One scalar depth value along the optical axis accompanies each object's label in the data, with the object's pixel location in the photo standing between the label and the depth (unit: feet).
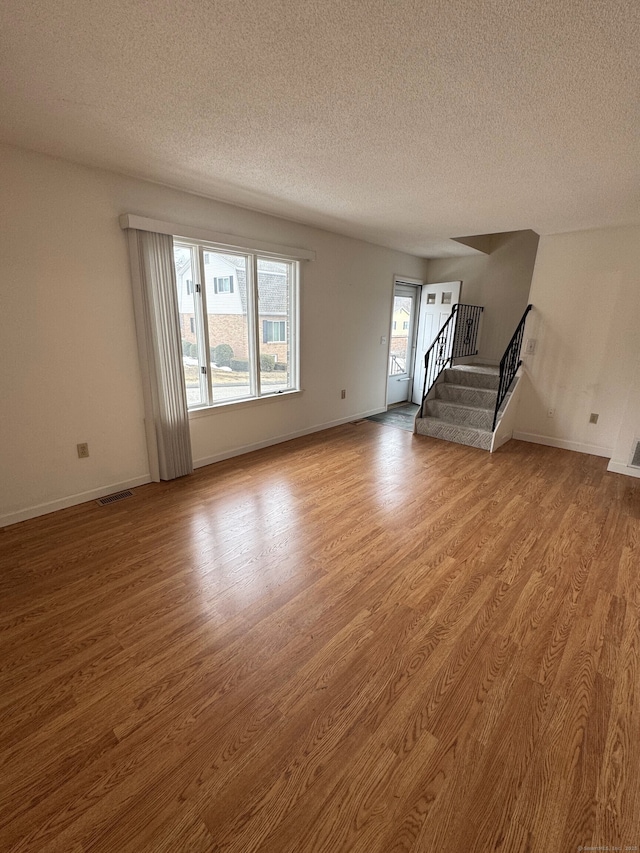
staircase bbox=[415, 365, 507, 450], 15.46
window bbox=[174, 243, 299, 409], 11.78
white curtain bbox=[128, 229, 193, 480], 10.10
